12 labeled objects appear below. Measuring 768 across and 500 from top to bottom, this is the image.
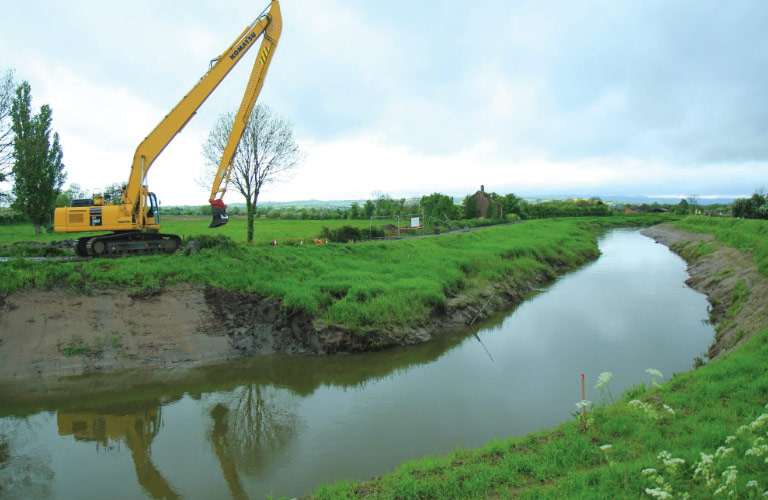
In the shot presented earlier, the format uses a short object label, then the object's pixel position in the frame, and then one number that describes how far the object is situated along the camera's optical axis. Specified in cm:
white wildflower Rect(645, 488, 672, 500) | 416
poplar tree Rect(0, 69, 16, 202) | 2562
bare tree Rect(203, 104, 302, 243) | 2619
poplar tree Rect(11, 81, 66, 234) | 3369
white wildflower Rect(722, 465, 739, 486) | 419
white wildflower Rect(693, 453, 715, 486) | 448
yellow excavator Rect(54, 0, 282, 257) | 1756
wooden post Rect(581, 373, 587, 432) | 819
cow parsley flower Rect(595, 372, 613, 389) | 721
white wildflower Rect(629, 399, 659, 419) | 661
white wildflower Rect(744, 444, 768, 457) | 455
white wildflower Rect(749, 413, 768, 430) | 507
